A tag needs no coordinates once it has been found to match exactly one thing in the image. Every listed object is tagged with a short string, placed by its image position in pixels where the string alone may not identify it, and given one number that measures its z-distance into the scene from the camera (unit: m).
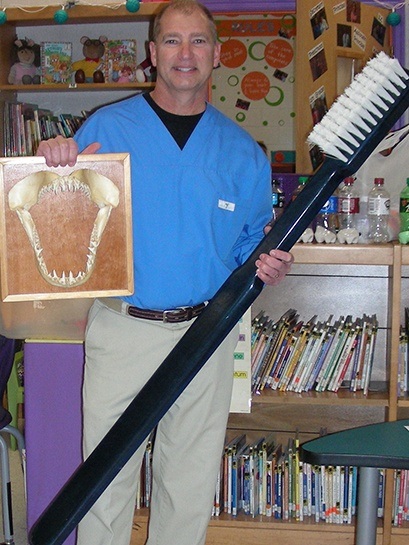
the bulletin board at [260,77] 6.14
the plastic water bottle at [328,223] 2.28
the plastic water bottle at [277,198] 2.51
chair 2.24
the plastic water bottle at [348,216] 2.28
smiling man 1.62
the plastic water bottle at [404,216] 2.25
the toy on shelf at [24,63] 3.66
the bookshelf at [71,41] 3.53
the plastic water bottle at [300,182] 2.43
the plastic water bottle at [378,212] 2.25
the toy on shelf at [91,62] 3.64
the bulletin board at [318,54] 3.54
